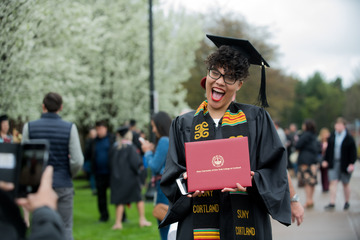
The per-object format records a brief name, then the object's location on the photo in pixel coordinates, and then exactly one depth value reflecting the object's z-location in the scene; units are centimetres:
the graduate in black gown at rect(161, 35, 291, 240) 310
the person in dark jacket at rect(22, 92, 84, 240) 507
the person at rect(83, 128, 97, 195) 1059
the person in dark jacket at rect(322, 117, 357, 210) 995
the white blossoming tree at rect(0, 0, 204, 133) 687
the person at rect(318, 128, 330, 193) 1298
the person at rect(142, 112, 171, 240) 559
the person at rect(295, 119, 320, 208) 1076
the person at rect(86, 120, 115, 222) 947
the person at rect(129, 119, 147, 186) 1092
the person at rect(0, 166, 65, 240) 181
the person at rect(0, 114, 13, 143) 687
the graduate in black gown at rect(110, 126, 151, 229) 864
